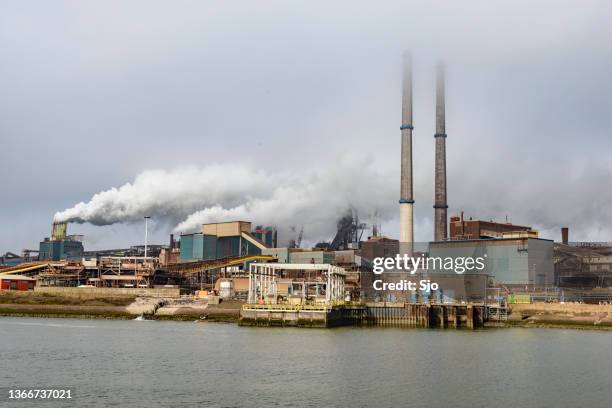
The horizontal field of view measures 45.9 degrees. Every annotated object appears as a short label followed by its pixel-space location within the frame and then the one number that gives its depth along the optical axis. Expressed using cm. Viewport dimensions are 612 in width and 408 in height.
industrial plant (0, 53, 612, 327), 11119
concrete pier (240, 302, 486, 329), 10956
